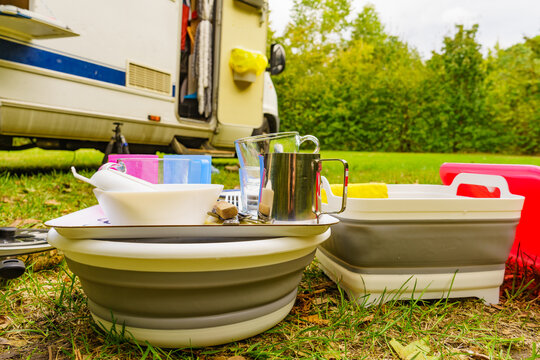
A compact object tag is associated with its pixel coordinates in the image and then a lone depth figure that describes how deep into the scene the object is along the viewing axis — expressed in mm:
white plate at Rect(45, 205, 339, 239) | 833
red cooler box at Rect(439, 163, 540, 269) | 1367
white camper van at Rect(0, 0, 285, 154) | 2758
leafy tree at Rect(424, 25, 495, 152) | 13703
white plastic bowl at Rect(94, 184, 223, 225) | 858
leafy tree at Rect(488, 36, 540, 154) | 14352
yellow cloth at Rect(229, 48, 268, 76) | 4242
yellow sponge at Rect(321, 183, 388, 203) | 1437
